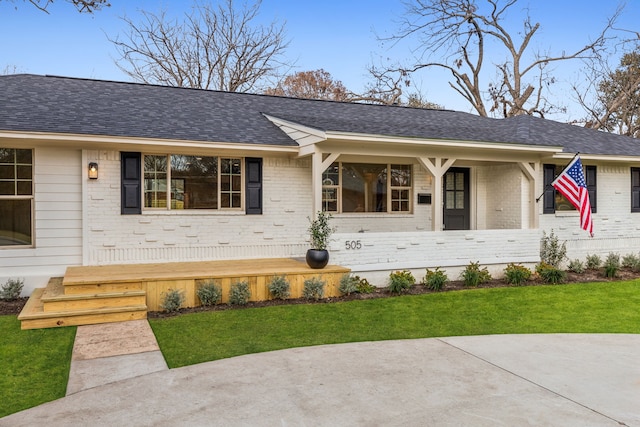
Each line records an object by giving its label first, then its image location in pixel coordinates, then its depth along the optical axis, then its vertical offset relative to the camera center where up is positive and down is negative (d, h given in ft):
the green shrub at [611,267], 34.65 -3.90
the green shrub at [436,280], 29.58 -4.13
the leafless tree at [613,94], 86.99 +22.13
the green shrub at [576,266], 36.06 -4.03
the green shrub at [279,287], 25.72 -3.93
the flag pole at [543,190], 35.41 +1.74
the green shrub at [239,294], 24.58 -4.10
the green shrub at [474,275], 31.04 -4.05
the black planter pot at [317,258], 27.09 -2.52
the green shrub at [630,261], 38.24 -3.88
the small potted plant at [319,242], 27.14 -1.69
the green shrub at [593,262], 38.17 -3.93
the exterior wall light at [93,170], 27.12 +2.42
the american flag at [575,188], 32.99 +1.66
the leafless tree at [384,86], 85.10 +22.28
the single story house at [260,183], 26.76 +1.96
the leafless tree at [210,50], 75.56 +26.10
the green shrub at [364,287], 28.25 -4.36
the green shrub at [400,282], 28.37 -4.10
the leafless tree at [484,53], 77.71 +26.78
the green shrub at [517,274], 31.73 -4.07
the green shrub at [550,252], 36.17 -2.96
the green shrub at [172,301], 23.18 -4.23
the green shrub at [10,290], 25.14 -4.01
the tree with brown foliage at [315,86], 86.94 +23.30
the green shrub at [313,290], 26.25 -4.17
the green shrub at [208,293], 24.16 -3.99
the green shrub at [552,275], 32.24 -4.17
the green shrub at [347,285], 27.30 -4.09
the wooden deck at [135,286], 21.11 -3.59
